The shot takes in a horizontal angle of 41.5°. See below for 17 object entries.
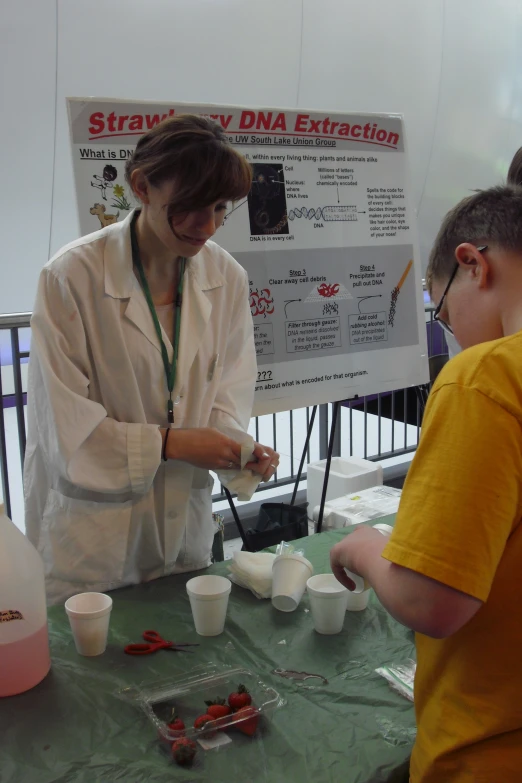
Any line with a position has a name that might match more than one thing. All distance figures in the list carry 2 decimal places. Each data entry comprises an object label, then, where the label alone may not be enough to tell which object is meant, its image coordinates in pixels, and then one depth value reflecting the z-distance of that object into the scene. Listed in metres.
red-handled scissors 1.36
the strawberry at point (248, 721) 1.12
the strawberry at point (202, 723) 1.11
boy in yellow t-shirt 0.80
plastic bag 1.25
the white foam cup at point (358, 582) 1.22
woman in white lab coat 1.58
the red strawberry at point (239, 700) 1.15
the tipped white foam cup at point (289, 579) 1.52
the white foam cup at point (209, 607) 1.40
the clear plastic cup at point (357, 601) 1.52
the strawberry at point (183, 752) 1.05
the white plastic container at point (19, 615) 1.20
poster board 2.49
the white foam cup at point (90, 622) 1.32
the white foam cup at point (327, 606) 1.41
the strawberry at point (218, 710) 1.13
